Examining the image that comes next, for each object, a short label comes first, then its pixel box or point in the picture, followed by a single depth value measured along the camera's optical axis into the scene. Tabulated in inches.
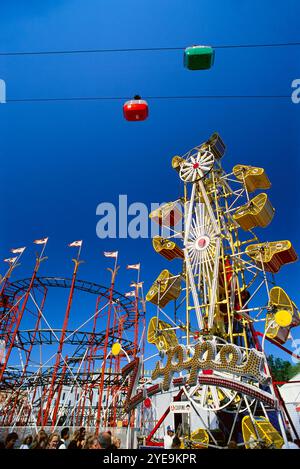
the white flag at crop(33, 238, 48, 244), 1148.5
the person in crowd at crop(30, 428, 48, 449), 235.8
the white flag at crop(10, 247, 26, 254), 1208.0
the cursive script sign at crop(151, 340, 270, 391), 406.6
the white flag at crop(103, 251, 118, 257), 1184.2
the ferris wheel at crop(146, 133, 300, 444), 525.0
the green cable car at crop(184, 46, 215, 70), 345.1
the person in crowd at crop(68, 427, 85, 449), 225.8
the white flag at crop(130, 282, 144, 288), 1300.6
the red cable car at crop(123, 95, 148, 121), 411.5
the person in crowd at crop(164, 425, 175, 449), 369.7
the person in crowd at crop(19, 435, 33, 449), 255.3
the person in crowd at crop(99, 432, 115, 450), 215.3
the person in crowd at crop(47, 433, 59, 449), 239.9
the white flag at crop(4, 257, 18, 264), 1233.1
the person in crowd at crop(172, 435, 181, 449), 283.0
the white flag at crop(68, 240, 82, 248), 1137.4
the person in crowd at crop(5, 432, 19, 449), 217.0
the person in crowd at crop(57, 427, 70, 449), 253.5
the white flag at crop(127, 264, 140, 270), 1293.1
